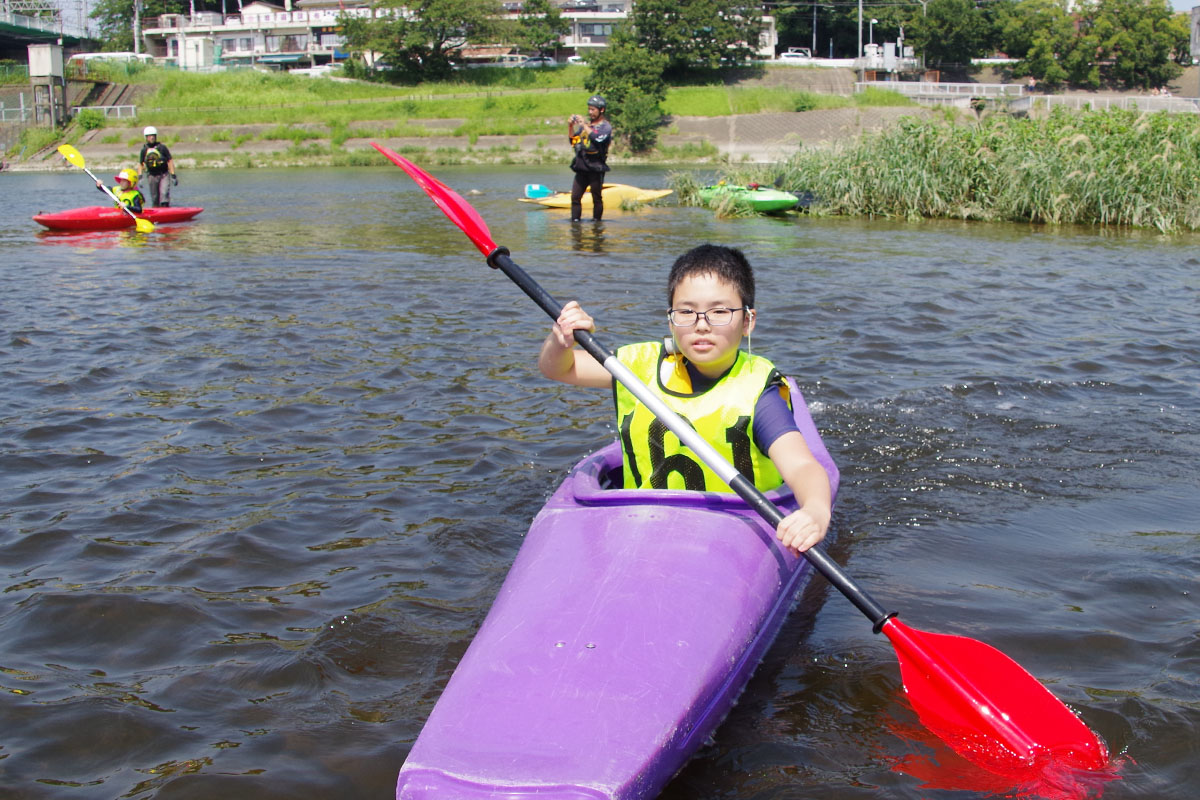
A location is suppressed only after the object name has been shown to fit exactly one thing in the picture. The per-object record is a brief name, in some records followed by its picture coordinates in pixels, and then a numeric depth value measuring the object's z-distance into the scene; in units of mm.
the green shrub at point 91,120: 39844
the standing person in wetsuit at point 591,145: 13469
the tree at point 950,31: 63719
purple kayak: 2100
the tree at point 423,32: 54156
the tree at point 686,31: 52969
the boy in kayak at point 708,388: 3131
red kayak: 13297
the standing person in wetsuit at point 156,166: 15125
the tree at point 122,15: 77000
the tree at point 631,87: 38812
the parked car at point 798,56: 59031
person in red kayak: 13752
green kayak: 14914
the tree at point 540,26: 58156
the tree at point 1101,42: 60469
